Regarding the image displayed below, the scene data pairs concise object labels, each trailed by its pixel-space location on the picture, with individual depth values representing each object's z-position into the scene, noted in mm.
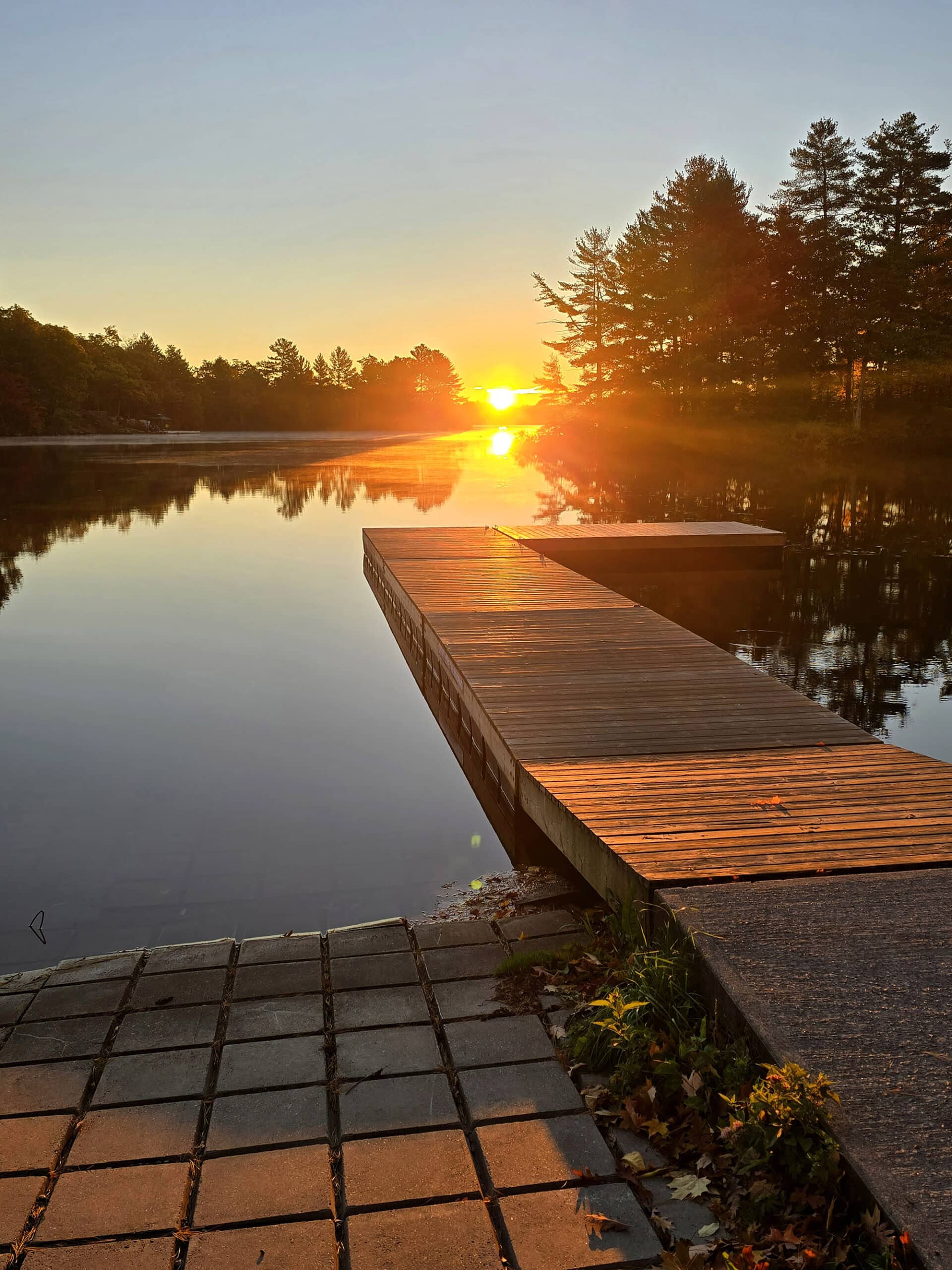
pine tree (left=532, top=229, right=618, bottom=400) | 41219
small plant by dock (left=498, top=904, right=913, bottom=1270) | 1778
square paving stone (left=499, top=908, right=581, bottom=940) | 3176
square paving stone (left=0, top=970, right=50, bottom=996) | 2945
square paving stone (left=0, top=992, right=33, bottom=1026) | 2734
